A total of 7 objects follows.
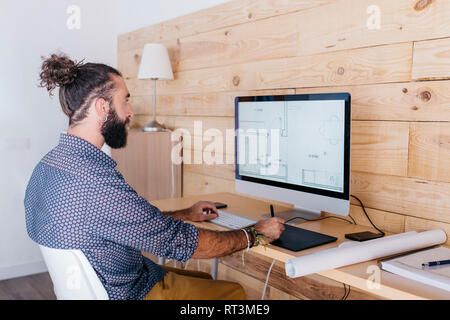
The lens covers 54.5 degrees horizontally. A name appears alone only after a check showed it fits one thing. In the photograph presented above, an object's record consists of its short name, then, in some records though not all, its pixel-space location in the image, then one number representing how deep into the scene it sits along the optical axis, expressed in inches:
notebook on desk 42.9
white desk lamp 105.0
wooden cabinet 103.0
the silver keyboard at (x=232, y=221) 64.9
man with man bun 49.2
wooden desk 42.4
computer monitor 60.7
